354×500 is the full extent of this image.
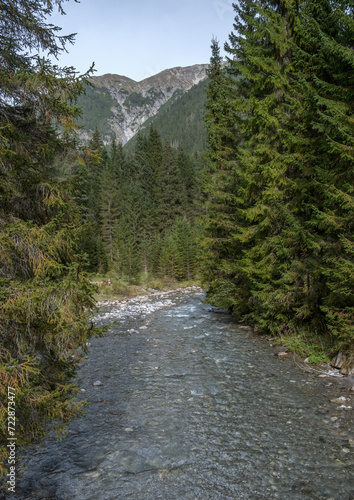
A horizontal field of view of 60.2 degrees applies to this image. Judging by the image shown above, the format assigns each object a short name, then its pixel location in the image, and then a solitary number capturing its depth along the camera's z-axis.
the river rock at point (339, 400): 6.49
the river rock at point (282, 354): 9.76
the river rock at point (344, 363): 7.73
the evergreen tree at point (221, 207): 14.87
